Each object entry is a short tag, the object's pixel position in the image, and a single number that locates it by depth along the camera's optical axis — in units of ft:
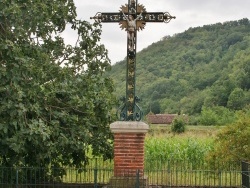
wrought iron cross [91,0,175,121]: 40.24
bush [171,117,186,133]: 142.61
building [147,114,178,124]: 204.97
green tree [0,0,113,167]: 39.24
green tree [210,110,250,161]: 51.01
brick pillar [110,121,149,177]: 38.96
